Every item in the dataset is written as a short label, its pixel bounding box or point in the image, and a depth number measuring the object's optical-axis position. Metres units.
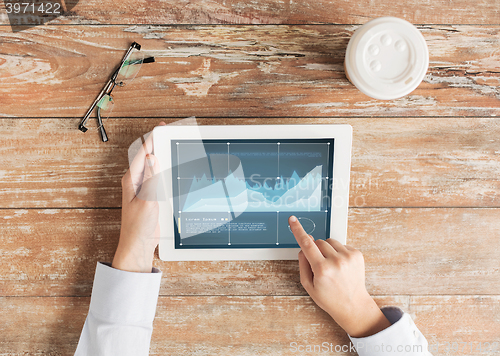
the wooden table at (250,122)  0.59
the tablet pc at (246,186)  0.58
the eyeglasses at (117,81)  0.59
